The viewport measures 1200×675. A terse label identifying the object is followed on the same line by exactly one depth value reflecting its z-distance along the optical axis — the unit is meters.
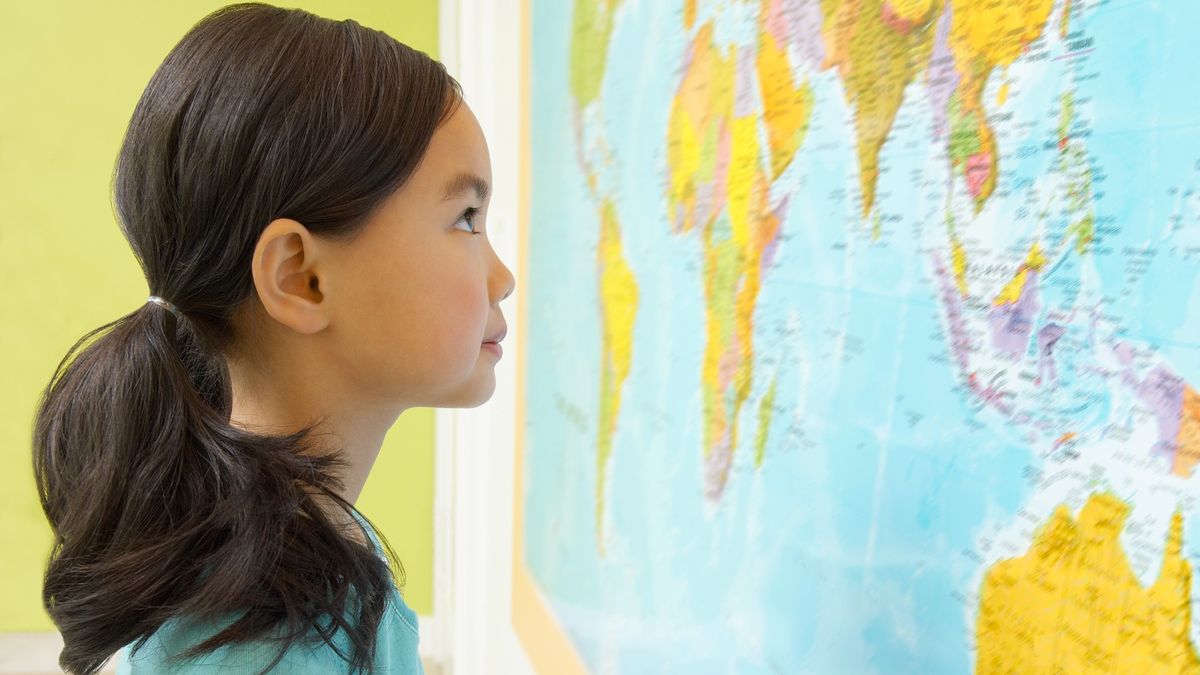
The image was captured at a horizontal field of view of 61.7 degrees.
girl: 0.70
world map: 0.43
